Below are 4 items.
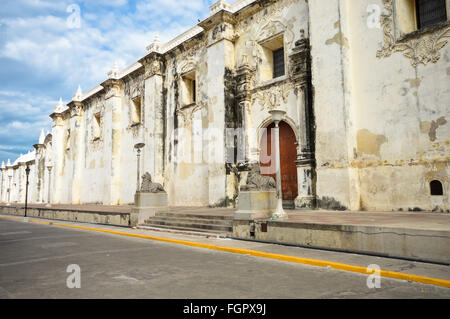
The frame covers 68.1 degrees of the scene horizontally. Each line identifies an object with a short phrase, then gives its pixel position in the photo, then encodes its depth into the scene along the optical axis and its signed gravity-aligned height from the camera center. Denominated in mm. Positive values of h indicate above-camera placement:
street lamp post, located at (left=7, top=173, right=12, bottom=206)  45159 +1274
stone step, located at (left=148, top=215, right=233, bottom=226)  10139 -781
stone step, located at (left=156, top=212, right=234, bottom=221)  10414 -649
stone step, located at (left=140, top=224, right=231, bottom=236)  9877 -1041
